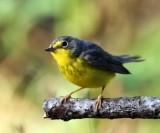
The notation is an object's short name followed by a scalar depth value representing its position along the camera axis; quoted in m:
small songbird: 5.31
